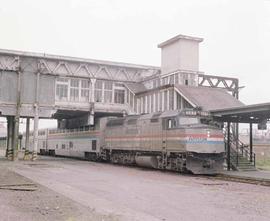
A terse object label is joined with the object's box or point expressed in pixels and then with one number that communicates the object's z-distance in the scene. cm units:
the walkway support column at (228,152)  2967
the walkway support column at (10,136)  4908
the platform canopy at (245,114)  2416
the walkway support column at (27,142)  4409
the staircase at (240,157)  3012
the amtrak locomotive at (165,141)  2594
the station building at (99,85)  4000
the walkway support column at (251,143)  3042
